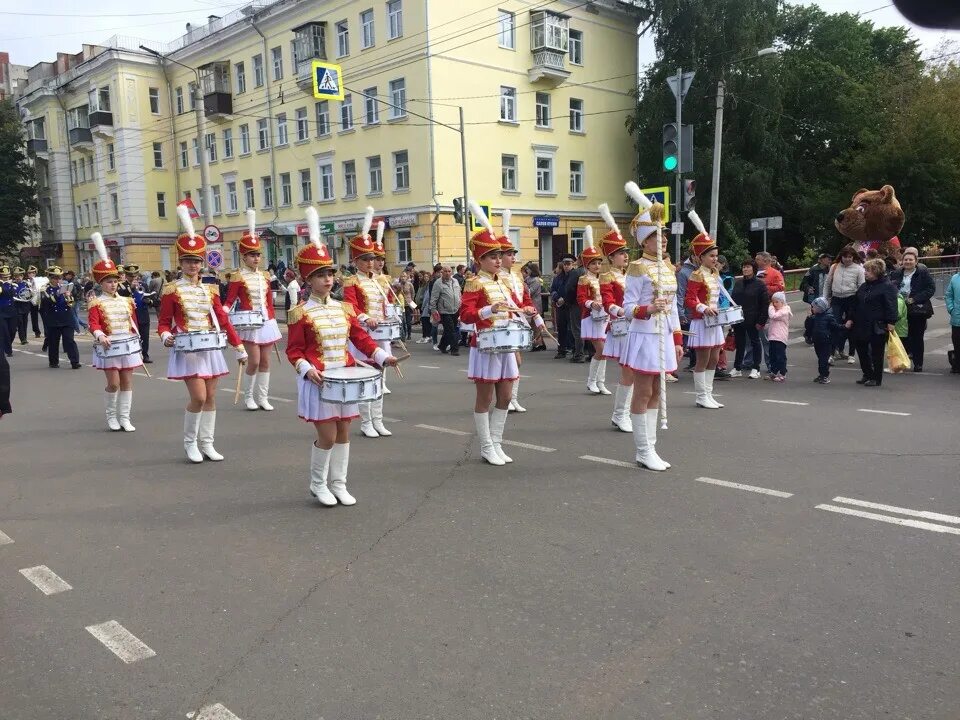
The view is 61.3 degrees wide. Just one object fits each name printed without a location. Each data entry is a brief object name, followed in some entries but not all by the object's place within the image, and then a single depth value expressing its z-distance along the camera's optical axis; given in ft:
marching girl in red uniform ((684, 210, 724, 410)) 30.14
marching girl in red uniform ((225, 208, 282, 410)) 34.30
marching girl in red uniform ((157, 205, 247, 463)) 25.26
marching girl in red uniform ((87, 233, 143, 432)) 30.80
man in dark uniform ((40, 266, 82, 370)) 53.21
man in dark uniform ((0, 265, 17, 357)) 55.77
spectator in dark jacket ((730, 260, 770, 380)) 40.32
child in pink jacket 39.42
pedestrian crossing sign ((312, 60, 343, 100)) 69.82
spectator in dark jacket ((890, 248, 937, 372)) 40.45
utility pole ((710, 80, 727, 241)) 72.86
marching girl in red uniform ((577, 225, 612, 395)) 37.01
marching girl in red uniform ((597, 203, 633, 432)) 28.34
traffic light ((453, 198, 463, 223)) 78.15
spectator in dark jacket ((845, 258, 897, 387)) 36.91
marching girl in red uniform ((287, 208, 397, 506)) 19.31
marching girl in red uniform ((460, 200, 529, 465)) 23.61
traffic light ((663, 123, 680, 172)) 50.16
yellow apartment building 111.55
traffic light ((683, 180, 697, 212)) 49.55
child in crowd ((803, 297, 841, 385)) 38.50
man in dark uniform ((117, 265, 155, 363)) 54.85
